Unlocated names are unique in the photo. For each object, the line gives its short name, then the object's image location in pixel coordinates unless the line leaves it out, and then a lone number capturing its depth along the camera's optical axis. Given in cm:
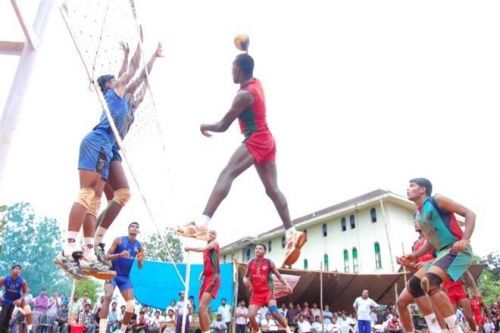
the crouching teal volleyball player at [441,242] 455
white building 2702
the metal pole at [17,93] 171
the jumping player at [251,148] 376
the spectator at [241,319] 1367
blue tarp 1339
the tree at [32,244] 4584
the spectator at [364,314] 1327
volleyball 442
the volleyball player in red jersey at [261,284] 774
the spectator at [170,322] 1257
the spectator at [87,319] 1155
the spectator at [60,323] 1166
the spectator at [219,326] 1365
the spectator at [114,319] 1311
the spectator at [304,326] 1496
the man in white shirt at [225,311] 1380
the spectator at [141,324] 1280
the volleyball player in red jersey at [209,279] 668
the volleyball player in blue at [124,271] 659
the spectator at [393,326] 1349
